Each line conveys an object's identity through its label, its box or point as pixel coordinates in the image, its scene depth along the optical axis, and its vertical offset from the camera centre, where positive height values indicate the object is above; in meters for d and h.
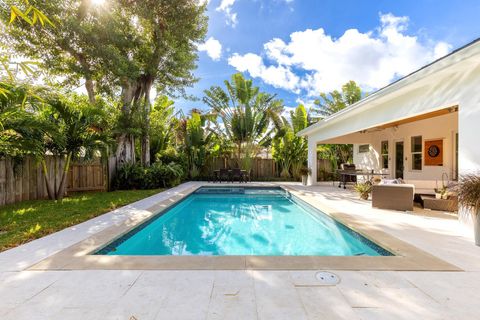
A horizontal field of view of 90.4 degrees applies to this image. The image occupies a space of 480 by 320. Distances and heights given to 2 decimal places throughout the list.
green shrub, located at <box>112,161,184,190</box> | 11.08 -0.86
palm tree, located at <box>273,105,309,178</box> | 15.67 +0.89
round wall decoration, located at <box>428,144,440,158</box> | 9.11 +0.24
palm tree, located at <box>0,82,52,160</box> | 5.73 +0.79
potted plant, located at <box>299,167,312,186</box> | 13.34 -0.86
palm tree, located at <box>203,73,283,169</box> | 15.02 +3.03
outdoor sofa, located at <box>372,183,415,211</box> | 6.50 -1.08
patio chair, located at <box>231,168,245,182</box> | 14.73 -0.93
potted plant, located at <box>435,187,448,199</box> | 6.50 -1.02
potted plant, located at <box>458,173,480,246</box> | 3.69 -0.62
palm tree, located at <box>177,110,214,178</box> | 15.04 +1.28
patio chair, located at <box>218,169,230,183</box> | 14.75 -0.98
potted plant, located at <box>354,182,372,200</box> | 8.33 -1.14
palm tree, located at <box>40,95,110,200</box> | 7.60 +0.77
